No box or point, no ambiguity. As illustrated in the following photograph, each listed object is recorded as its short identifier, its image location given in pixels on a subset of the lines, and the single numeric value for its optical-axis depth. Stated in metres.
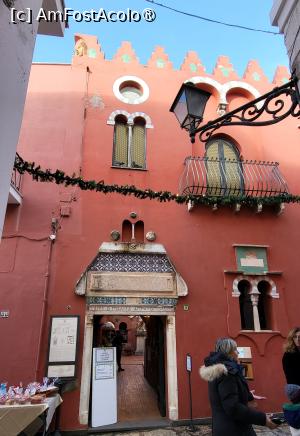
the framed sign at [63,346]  5.95
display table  3.77
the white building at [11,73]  1.67
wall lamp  2.92
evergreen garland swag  4.44
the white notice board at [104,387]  5.95
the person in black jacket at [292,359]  3.50
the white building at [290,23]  2.81
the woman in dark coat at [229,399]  2.38
